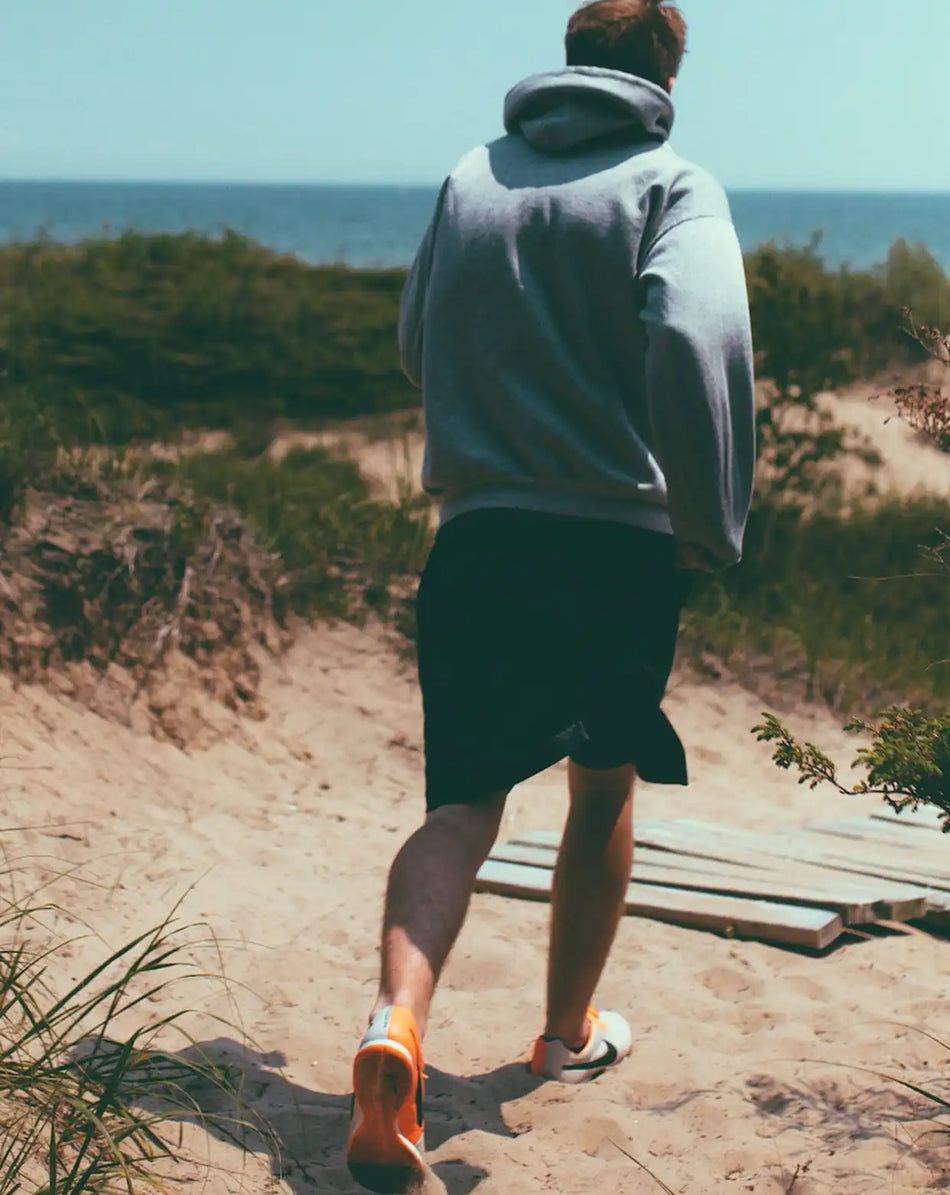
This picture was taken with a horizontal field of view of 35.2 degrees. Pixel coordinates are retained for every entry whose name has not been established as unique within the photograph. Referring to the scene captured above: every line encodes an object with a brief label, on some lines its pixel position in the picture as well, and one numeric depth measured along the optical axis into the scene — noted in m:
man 2.56
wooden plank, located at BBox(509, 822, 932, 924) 4.16
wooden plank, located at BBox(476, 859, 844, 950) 3.97
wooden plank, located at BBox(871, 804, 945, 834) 5.14
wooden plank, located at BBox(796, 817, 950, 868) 4.76
